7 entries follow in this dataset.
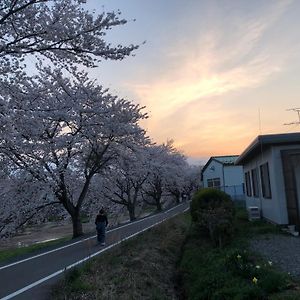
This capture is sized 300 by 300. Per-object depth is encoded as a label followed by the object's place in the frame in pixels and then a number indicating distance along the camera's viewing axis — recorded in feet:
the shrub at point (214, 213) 32.33
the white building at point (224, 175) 108.15
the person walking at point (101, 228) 37.81
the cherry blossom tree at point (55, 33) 24.21
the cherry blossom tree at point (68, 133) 28.96
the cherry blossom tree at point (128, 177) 65.19
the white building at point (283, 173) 35.48
